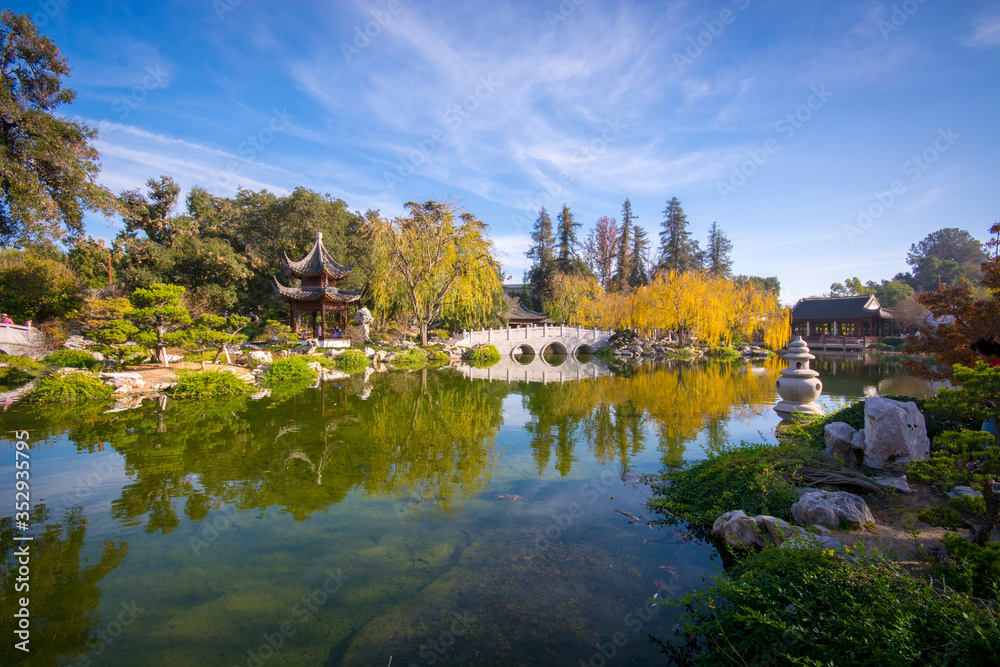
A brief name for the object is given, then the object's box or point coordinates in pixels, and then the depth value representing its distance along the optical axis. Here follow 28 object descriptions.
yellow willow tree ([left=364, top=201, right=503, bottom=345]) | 19.06
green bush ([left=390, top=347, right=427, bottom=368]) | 17.39
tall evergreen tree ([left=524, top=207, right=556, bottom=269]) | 36.34
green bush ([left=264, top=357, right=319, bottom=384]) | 12.02
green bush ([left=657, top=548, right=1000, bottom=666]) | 1.63
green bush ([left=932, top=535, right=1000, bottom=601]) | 1.98
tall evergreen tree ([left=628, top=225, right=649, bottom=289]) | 35.30
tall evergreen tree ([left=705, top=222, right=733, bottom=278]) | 38.41
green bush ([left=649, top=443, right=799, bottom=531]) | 3.58
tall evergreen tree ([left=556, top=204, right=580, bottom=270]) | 35.25
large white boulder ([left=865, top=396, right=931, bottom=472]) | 3.95
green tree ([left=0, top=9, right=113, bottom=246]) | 9.93
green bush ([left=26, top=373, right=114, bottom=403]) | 8.35
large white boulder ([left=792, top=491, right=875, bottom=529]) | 3.15
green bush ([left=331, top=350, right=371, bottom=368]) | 16.33
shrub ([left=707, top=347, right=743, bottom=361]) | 23.57
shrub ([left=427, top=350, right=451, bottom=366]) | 19.03
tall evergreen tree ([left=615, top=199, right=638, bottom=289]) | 34.97
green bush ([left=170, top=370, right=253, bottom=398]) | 9.28
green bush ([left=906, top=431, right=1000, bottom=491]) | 2.19
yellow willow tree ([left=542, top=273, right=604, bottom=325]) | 28.70
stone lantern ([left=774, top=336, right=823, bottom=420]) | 6.62
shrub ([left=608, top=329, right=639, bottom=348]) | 27.38
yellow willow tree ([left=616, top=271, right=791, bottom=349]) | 23.39
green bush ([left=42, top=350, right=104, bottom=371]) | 9.70
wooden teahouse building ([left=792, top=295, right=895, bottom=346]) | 28.34
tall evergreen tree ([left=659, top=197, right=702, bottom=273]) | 36.75
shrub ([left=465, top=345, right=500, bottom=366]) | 20.00
